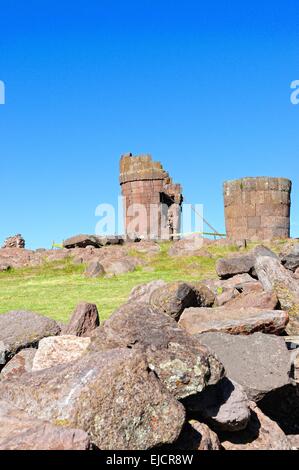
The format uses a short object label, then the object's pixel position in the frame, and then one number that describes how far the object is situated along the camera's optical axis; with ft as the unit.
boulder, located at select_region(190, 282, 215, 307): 25.12
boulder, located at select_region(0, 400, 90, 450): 10.25
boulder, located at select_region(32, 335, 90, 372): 16.62
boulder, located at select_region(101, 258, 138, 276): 57.62
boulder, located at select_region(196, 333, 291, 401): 16.79
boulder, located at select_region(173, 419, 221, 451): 13.20
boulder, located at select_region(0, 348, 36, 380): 18.01
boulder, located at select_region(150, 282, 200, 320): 23.22
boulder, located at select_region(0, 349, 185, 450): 11.75
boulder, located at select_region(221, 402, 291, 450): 14.67
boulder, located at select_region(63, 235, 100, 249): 77.05
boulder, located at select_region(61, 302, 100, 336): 20.92
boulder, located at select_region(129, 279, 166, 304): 27.40
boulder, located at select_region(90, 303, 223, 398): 13.98
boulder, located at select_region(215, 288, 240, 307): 26.53
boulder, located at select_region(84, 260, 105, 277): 56.34
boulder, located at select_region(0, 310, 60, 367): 19.76
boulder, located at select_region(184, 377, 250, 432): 14.33
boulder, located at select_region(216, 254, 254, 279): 37.50
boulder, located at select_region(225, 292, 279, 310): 24.36
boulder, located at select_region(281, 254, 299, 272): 42.01
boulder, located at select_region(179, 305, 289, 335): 20.53
